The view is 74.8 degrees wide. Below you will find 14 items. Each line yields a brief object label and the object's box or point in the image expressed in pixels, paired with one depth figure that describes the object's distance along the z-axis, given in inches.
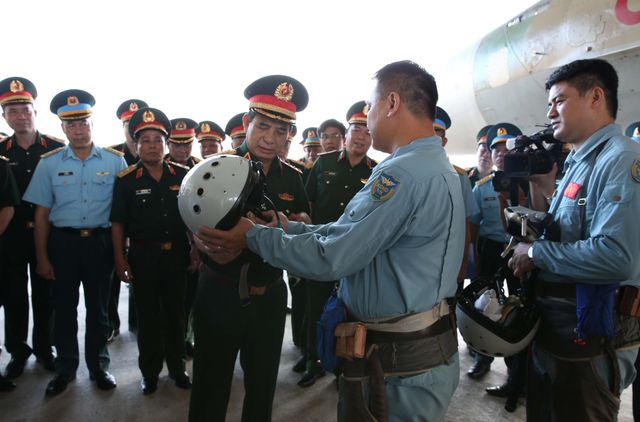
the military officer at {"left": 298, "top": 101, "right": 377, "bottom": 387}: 127.0
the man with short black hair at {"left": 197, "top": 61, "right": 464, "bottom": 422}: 45.8
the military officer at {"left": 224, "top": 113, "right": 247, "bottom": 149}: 173.6
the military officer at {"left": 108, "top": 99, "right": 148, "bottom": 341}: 147.2
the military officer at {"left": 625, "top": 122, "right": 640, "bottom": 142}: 147.0
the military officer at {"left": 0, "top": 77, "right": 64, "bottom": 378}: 116.3
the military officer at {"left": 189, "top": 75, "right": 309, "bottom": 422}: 68.5
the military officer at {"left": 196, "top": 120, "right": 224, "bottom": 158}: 178.7
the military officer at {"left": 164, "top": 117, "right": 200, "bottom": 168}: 153.3
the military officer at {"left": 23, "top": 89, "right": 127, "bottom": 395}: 108.3
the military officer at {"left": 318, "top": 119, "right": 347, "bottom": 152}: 173.9
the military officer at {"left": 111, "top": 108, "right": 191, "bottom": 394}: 106.7
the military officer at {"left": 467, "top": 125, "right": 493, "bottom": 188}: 154.0
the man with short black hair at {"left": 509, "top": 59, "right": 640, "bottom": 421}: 55.4
